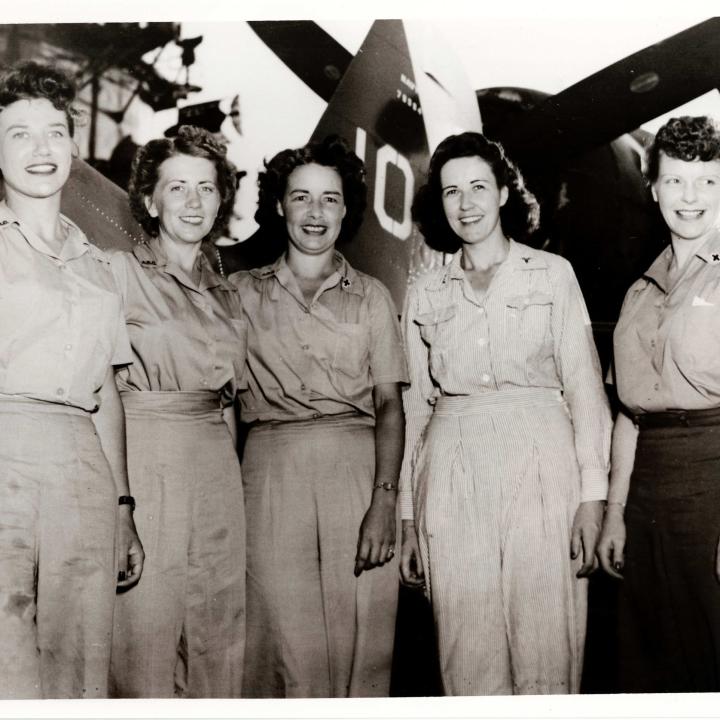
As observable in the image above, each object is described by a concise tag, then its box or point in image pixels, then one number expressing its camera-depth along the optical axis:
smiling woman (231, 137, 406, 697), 2.70
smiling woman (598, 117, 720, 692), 2.55
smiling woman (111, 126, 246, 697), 2.60
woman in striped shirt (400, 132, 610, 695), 2.61
